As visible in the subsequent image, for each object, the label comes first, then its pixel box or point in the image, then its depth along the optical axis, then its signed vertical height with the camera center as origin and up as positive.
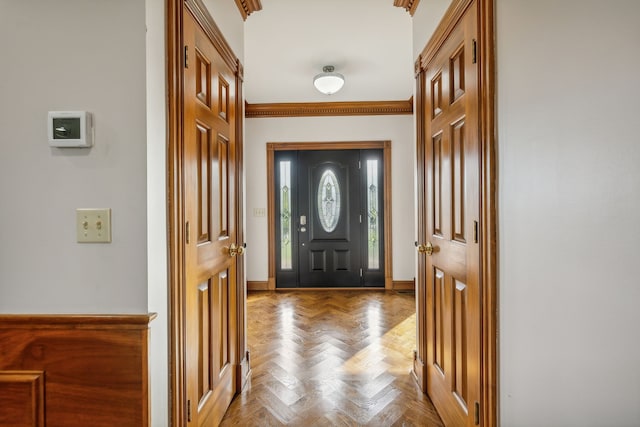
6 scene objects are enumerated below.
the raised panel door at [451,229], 1.39 -0.08
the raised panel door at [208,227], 1.43 -0.05
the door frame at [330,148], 4.62 +0.43
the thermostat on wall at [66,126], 1.15 +0.30
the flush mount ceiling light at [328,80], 3.35 +1.30
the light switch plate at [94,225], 1.17 -0.03
